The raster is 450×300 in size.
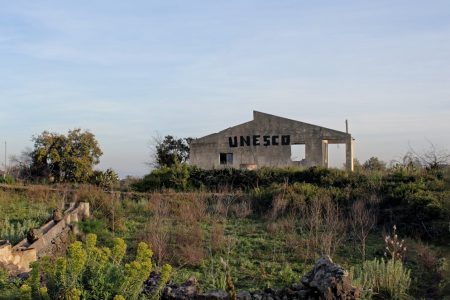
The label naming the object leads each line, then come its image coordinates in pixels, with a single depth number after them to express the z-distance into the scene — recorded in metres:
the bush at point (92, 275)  4.48
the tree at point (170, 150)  37.16
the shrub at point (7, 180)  22.41
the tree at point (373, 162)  34.22
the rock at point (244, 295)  6.47
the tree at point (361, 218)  12.14
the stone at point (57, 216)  11.38
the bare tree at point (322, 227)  9.99
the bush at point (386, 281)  7.77
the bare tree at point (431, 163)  19.91
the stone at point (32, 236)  9.30
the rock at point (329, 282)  6.04
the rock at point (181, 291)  6.01
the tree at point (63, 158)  30.05
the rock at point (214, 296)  5.90
